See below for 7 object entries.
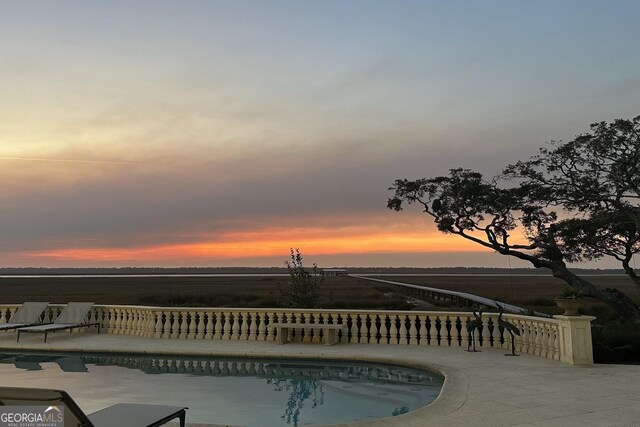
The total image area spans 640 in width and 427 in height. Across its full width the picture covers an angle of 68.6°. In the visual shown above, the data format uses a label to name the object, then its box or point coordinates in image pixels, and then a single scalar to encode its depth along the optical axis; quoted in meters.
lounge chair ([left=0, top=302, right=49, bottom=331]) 16.20
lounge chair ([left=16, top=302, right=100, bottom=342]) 15.49
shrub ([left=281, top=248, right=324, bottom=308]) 17.48
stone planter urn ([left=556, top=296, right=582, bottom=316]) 10.23
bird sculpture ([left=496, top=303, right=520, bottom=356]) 11.49
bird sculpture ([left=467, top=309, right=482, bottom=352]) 12.17
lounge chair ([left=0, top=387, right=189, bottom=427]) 3.14
